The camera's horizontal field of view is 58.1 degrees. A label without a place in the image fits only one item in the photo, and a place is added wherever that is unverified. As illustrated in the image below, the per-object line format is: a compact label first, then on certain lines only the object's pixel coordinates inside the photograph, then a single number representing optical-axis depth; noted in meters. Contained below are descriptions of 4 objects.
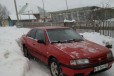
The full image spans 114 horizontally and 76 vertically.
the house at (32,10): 34.24
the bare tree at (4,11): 40.60
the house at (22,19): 31.16
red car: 2.65
